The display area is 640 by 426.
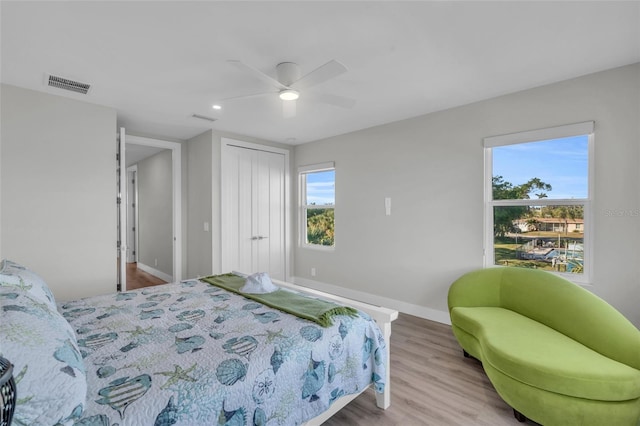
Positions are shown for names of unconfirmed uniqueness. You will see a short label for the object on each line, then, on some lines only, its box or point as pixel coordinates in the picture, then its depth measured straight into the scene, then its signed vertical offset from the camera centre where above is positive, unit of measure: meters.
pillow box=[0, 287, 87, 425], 0.80 -0.49
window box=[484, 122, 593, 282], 2.57 +0.09
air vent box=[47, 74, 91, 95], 2.49 +1.14
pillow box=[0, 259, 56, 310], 1.45 -0.37
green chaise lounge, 1.57 -0.90
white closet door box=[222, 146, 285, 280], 4.29 -0.02
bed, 0.92 -0.69
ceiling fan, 1.90 +0.94
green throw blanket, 1.78 -0.66
